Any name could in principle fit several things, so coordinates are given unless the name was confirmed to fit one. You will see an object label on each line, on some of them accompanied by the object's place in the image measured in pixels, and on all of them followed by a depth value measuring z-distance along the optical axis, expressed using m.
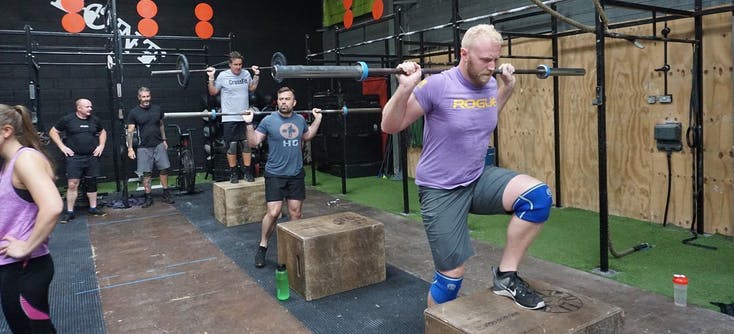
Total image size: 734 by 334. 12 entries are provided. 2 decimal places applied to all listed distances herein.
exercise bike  7.07
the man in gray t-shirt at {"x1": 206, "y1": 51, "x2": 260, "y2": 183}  5.95
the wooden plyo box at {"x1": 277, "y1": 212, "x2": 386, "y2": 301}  3.18
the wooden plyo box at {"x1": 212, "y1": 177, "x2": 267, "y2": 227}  5.28
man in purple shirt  2.00
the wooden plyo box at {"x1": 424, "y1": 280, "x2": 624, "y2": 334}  1.77
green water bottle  3.20
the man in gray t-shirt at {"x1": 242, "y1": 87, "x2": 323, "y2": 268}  3.84
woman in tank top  1.83
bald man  5.80
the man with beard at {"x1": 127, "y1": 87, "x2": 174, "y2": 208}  6.39
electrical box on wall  4.36
